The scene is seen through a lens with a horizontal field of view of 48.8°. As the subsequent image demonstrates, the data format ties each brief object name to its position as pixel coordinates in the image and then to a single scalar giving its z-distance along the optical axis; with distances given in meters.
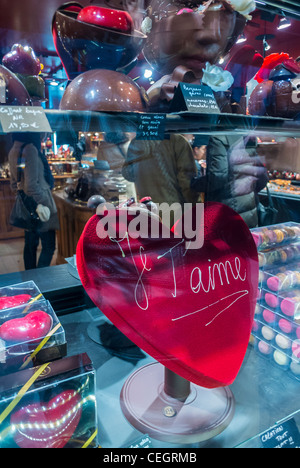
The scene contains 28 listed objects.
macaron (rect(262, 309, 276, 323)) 0.83
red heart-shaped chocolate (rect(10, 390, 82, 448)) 0.49
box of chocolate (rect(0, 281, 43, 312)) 0.71
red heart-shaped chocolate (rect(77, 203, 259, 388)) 0.54
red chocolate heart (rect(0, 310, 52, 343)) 0.58
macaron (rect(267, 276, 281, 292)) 0.82
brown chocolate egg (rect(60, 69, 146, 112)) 0.63
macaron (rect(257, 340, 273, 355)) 0.83
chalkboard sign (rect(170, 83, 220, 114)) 0.62
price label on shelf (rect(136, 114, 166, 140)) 0.59
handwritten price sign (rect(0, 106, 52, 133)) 0.44
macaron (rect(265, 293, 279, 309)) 0.82
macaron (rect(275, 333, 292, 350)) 0.79
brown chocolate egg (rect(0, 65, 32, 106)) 0.56
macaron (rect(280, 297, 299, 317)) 0.78
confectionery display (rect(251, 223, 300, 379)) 0.78
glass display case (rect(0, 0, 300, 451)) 0.54
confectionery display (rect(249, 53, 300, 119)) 0.85
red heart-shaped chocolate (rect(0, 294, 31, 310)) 0.70
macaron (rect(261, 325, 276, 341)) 0.83
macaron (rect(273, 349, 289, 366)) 0.79
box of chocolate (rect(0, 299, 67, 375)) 0.56
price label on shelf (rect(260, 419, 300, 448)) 0.57
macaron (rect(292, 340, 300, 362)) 0.76
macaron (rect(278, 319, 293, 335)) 0.79
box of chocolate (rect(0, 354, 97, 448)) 0.48
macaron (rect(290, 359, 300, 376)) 0.76
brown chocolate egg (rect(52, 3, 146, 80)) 0.63
